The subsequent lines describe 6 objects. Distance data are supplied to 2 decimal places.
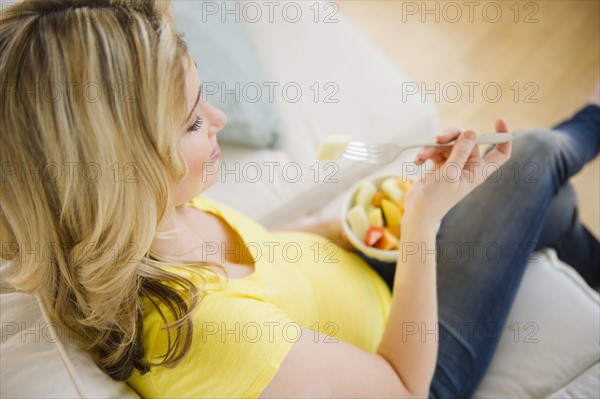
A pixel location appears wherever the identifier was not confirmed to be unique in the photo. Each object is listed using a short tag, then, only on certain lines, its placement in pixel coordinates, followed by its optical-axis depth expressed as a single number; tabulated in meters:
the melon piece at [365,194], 0.93
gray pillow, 1.08
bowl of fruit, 0.88
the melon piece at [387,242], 0.88
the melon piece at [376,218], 0.88
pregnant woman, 0.49
